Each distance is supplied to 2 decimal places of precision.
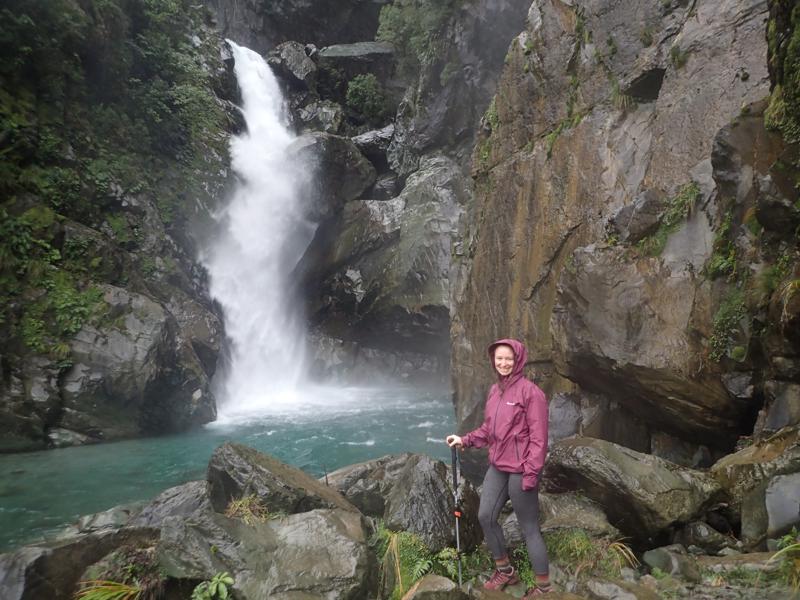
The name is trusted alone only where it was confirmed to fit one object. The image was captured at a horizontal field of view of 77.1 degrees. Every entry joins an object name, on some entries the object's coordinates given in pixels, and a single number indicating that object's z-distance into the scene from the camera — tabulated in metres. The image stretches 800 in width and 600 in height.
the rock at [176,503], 6.79
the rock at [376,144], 25.25
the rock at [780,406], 4.96
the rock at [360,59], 27.19
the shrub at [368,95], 26.88
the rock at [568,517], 4.98
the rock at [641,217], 7.05
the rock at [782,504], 3.95
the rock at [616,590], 3.77
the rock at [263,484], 5.22
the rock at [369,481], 6.33
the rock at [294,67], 28.09
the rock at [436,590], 3.56
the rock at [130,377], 12.11
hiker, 4.02
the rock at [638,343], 6.22
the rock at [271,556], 3.83
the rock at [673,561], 4.09
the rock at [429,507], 4.95
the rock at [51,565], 3.67
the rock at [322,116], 27.14
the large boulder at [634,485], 4.86
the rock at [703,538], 4.54
